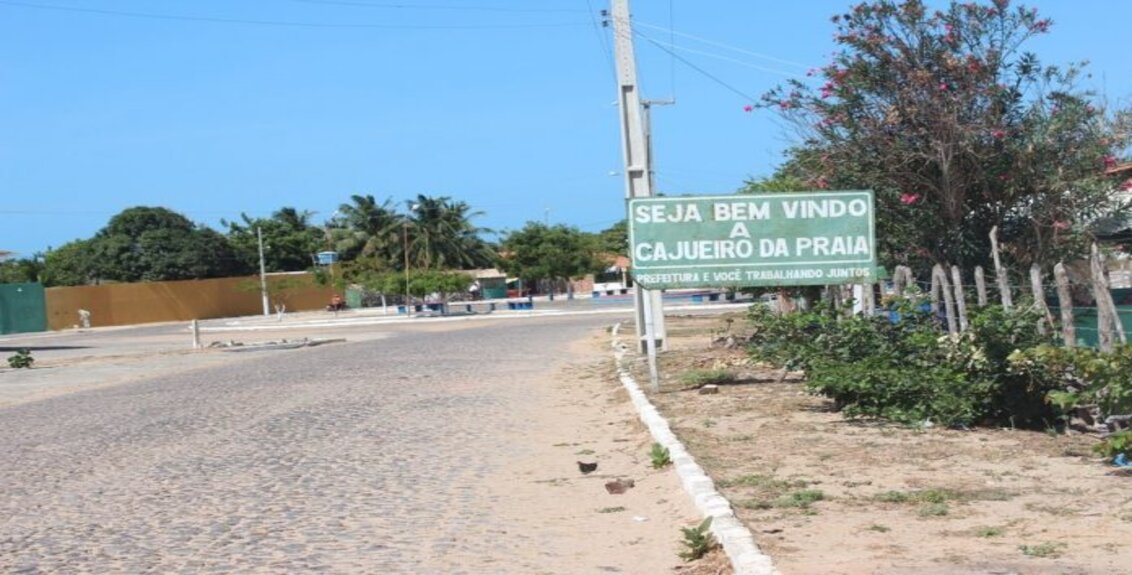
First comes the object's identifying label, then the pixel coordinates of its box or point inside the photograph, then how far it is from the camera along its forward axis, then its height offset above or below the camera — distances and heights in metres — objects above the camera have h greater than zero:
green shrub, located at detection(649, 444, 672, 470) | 9.66 -1.32
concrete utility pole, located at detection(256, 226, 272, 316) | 69.88 +1.29
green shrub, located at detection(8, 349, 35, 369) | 29.80 -0.87
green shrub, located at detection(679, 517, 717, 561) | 6.58 -1.35
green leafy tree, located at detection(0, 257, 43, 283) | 96.39 +4.13
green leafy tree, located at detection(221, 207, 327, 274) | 106.09 +5.75
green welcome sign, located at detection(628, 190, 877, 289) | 14.05 +0.41
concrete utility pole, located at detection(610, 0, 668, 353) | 21.47 +2.93
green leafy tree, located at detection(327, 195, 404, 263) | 93.88 +5.37
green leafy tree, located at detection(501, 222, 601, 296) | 103.25 +3.17
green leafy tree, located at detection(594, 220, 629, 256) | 96.19 +4.10
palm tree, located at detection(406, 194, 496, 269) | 93.50 +4.61
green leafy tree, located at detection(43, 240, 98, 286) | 91.75 +4.09
